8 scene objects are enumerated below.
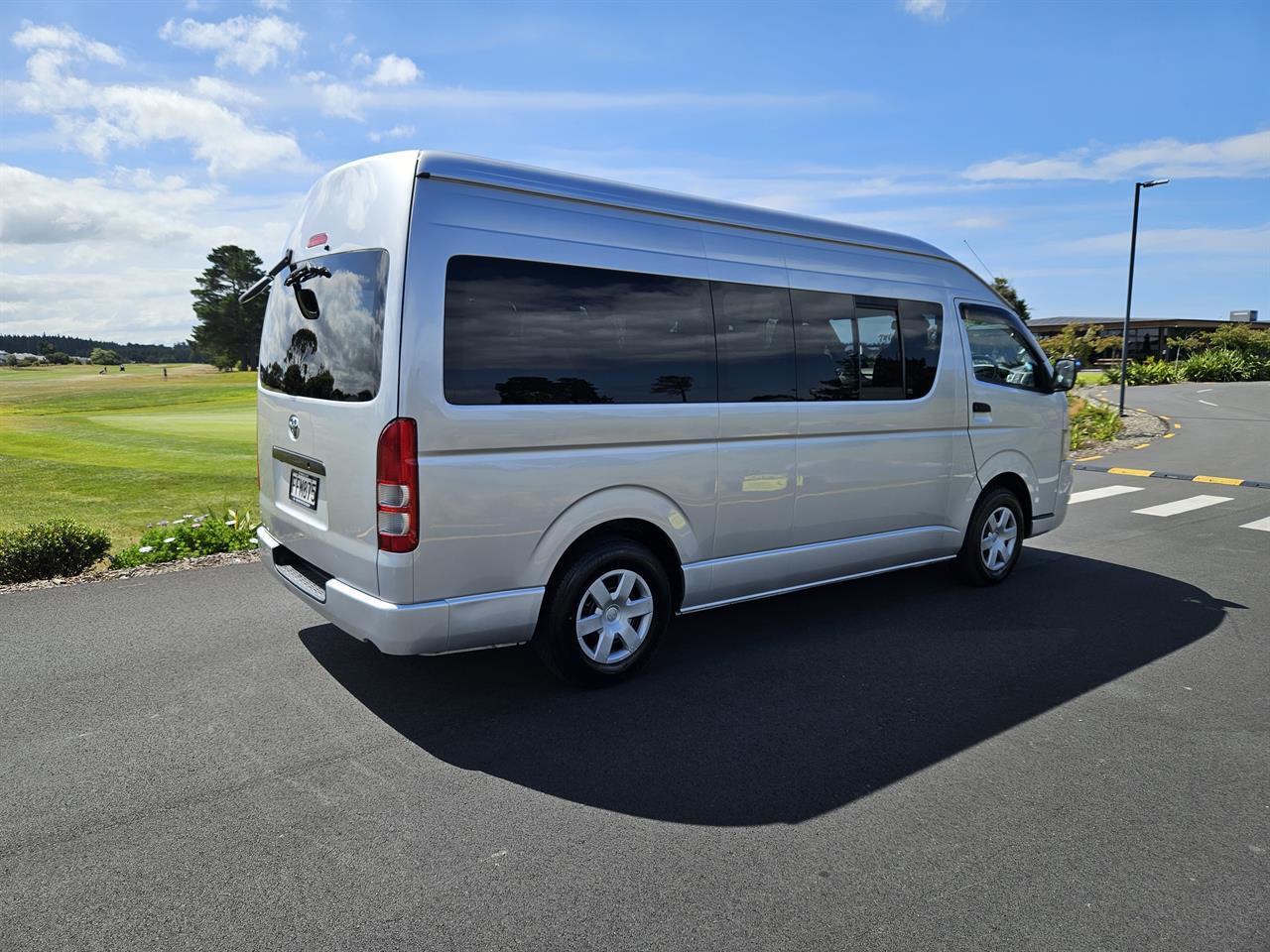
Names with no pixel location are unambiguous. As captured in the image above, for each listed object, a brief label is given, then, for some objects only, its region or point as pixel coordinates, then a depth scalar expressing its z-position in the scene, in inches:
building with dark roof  2364.7
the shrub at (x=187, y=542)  280.6
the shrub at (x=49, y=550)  249.3
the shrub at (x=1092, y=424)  703.7
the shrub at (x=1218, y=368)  1831.9
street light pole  841.7
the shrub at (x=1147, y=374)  1704.0
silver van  144.9
